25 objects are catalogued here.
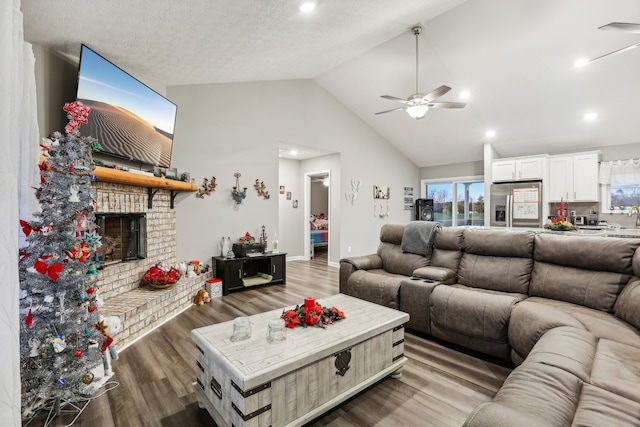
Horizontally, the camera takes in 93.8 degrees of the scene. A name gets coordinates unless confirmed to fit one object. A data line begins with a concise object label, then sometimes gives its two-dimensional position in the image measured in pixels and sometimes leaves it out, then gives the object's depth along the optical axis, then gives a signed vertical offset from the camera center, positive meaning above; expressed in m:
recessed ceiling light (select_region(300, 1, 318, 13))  2.89 +2.01
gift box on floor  4.19 -1.09
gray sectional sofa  1.21 -0.75
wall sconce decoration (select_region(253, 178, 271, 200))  5.11 +0.37
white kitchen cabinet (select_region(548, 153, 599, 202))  5.38 +0.62
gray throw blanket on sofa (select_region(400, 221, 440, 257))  3.49 -0.32
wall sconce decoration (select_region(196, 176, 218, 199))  4.50 +0.35
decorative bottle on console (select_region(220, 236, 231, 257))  4.62 -0.57
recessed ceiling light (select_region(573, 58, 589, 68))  3.81 +1.98
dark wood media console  4.40 -0.94
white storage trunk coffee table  1.46 -0.88
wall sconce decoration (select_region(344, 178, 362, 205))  6.50 +0.42
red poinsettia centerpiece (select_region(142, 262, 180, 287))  3.42 -0.76
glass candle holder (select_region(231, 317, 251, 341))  1.78 -0.72
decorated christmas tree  1.68 -0.42
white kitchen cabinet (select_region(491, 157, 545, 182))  5.79 +0.85
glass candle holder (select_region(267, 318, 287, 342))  1.76 -0.72
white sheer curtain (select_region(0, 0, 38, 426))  1.31 +0.01
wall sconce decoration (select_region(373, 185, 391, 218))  7.03 +0.36
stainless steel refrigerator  5.71 +0.14
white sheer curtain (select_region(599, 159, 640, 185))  5.12 +0.70
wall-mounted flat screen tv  2.66 +1.01
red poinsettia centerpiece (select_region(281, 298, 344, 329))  2.01 -0.73
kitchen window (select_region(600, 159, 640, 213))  5.12 +0.47
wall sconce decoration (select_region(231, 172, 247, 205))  4.85 +0.27
